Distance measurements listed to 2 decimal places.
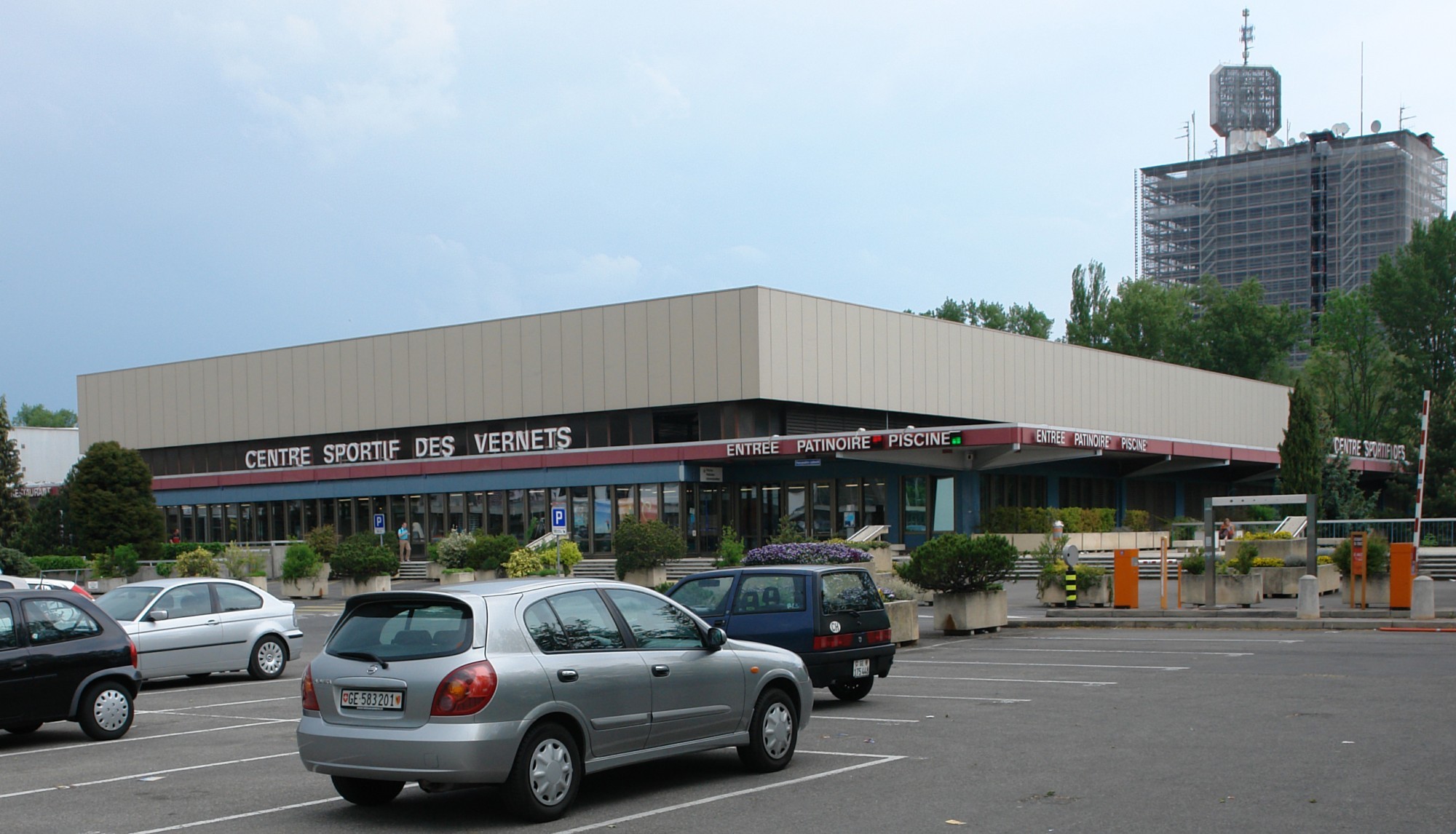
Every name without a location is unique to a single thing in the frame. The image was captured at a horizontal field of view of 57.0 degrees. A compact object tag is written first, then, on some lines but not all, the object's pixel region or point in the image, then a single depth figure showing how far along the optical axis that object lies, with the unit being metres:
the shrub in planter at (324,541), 46.59
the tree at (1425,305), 73.81
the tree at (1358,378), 78.12
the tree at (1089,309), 99.56
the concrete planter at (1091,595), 28.70
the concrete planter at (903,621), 21.56
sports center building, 47.69
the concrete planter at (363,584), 39.12
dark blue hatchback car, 14.23
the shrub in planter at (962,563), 23.52
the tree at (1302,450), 51.72
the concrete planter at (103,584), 44.16
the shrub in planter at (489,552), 40.78
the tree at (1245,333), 93.50
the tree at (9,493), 67.25
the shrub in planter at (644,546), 38.31
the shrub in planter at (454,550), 43.56
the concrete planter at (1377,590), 26.66
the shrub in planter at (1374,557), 26.52
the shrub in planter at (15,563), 38.97
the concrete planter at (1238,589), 27.89
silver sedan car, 18.12
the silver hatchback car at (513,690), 8.41
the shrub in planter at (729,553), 35.16
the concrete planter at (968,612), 24.08
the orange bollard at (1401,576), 23.98
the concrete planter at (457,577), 40.16
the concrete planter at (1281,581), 30.56
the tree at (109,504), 46.28
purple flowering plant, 24.23
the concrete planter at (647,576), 38.66
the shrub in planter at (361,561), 39.34
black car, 12.77
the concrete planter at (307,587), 42.62
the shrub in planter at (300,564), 42.41
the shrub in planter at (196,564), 39.62
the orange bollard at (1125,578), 27.23
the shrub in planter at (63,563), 44.53
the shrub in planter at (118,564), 43.75
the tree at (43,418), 157.25
